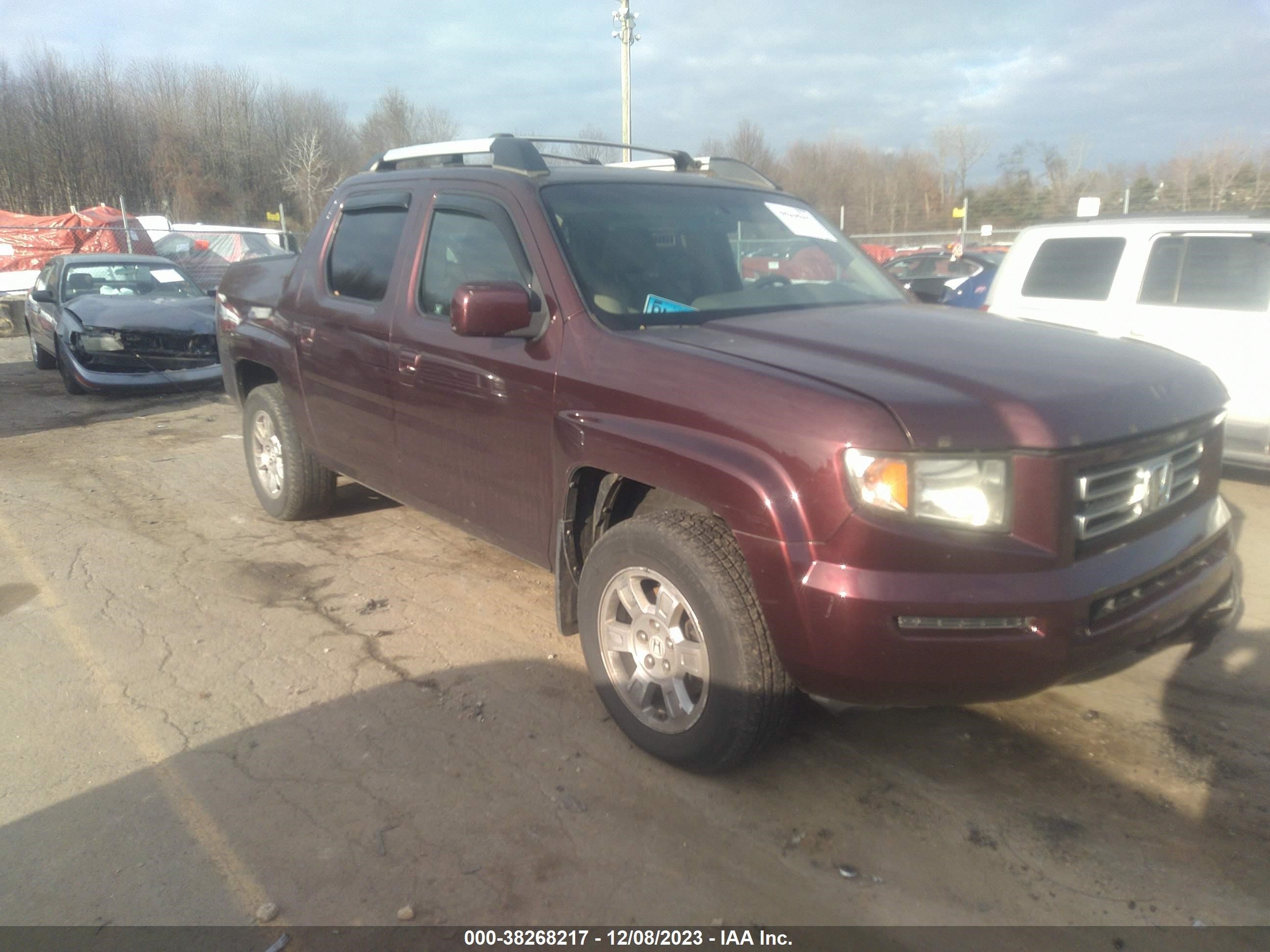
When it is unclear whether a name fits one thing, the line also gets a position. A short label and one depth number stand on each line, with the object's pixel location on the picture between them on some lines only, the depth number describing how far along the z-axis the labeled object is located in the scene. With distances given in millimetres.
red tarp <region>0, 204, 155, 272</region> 20219
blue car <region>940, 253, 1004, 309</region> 10269
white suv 5914
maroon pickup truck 2377
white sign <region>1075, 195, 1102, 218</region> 9134
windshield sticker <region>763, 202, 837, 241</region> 4172
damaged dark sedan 9953
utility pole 21547
